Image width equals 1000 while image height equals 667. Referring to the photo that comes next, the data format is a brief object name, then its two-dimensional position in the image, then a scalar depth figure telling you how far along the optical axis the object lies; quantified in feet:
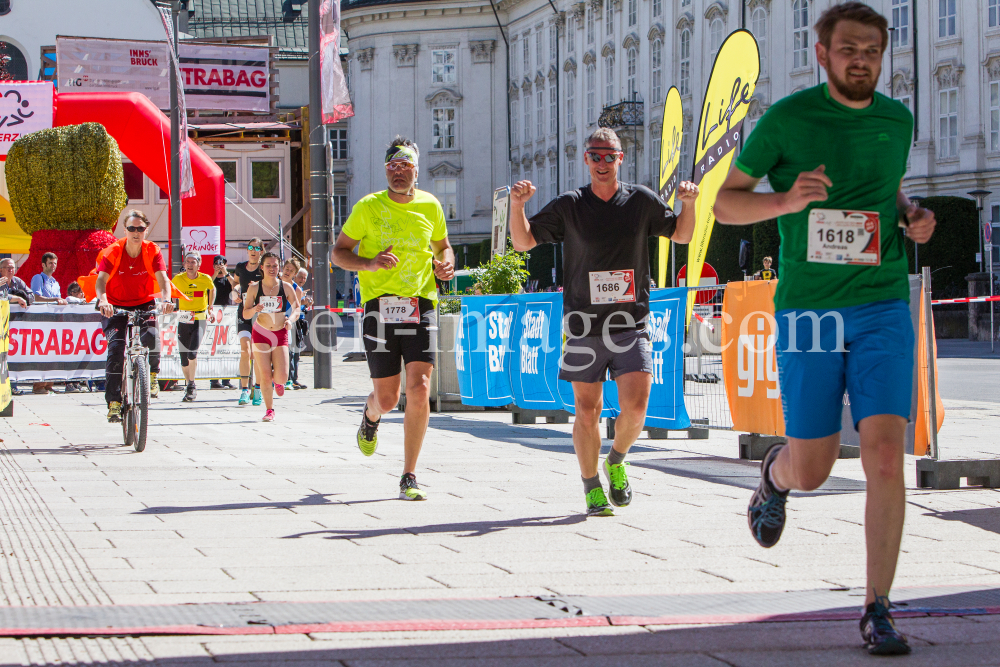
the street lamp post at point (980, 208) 115.98
